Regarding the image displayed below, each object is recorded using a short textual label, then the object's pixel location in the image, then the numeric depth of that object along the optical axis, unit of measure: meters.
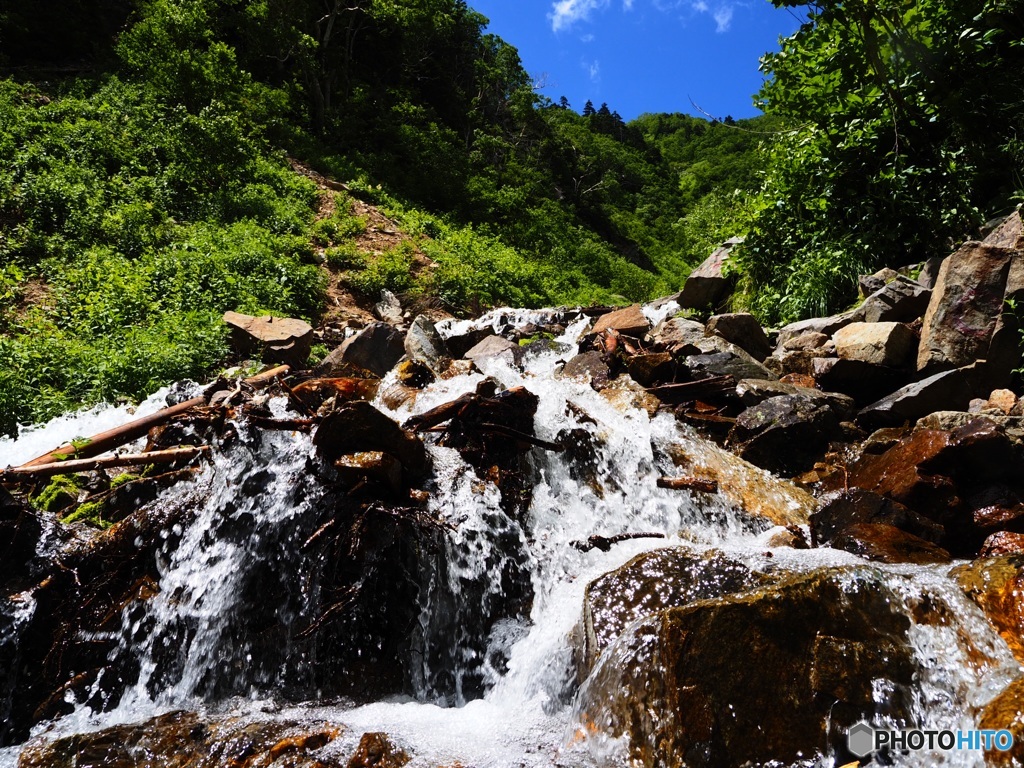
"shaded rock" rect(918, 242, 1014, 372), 6.00
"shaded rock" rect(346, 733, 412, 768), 2.87
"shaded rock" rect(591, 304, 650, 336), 9.17
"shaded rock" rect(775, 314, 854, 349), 7.81
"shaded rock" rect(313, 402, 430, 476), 4.33
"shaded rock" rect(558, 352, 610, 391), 7.63
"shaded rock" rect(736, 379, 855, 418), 6.38
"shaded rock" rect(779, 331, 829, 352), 7.83
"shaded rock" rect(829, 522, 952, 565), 4.01
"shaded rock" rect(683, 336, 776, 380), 7.35
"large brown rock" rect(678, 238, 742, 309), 12.04
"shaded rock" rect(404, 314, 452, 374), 8.68
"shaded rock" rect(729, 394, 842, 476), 5.98
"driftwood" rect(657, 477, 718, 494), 5.50
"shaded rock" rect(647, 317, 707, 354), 8.04
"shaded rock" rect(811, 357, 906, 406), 6.63
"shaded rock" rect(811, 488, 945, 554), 4.29
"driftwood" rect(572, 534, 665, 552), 4.84
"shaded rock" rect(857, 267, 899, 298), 7.90
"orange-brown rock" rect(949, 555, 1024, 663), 2.94
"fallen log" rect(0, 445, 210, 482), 4.64
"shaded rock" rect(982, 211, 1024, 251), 6.29
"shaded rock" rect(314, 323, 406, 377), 8.46
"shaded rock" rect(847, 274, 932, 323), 7.08
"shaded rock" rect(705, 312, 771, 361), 8.48
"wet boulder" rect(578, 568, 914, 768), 2.62
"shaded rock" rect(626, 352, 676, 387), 7.40
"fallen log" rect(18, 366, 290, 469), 5.00
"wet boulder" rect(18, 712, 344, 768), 2.99
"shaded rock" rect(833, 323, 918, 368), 6.57
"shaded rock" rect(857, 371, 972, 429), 5.87
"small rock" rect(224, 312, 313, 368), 8.89
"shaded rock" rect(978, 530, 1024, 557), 4.02
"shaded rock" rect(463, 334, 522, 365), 9.11
